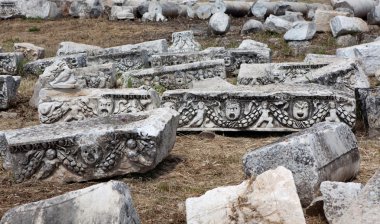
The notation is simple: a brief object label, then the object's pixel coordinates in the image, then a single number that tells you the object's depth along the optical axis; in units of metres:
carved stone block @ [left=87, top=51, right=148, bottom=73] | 11.05
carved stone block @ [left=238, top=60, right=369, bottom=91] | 7.87
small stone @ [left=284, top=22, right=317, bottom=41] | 13.29
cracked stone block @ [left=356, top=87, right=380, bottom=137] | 6.66
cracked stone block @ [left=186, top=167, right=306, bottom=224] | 3.69
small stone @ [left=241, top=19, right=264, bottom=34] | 15.12
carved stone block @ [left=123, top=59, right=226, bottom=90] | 9.33
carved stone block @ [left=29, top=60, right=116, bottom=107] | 7.65
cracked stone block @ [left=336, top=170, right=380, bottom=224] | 3.31
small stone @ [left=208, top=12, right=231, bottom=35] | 15.34
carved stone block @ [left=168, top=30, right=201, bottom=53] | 12.52
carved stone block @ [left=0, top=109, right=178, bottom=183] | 5.38
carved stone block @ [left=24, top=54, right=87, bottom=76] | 10.94
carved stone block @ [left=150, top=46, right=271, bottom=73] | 10.68
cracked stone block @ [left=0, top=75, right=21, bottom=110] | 8.91
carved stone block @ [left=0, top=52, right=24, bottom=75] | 11.57
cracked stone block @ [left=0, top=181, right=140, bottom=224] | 3.64
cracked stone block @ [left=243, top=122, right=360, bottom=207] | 4.64
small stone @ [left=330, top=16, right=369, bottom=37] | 13.34
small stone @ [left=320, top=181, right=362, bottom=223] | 4.09
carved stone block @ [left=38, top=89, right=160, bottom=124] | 7.32
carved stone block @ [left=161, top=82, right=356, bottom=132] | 6.71
